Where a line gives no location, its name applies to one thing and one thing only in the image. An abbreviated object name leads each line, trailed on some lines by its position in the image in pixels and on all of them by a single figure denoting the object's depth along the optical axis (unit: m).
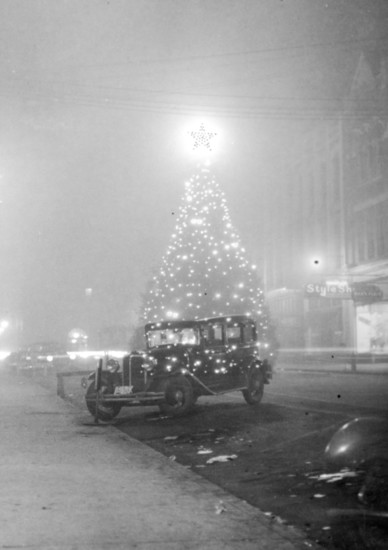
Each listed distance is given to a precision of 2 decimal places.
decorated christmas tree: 42.50
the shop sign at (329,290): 44.19
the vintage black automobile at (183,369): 16.47
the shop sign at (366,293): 44.19
